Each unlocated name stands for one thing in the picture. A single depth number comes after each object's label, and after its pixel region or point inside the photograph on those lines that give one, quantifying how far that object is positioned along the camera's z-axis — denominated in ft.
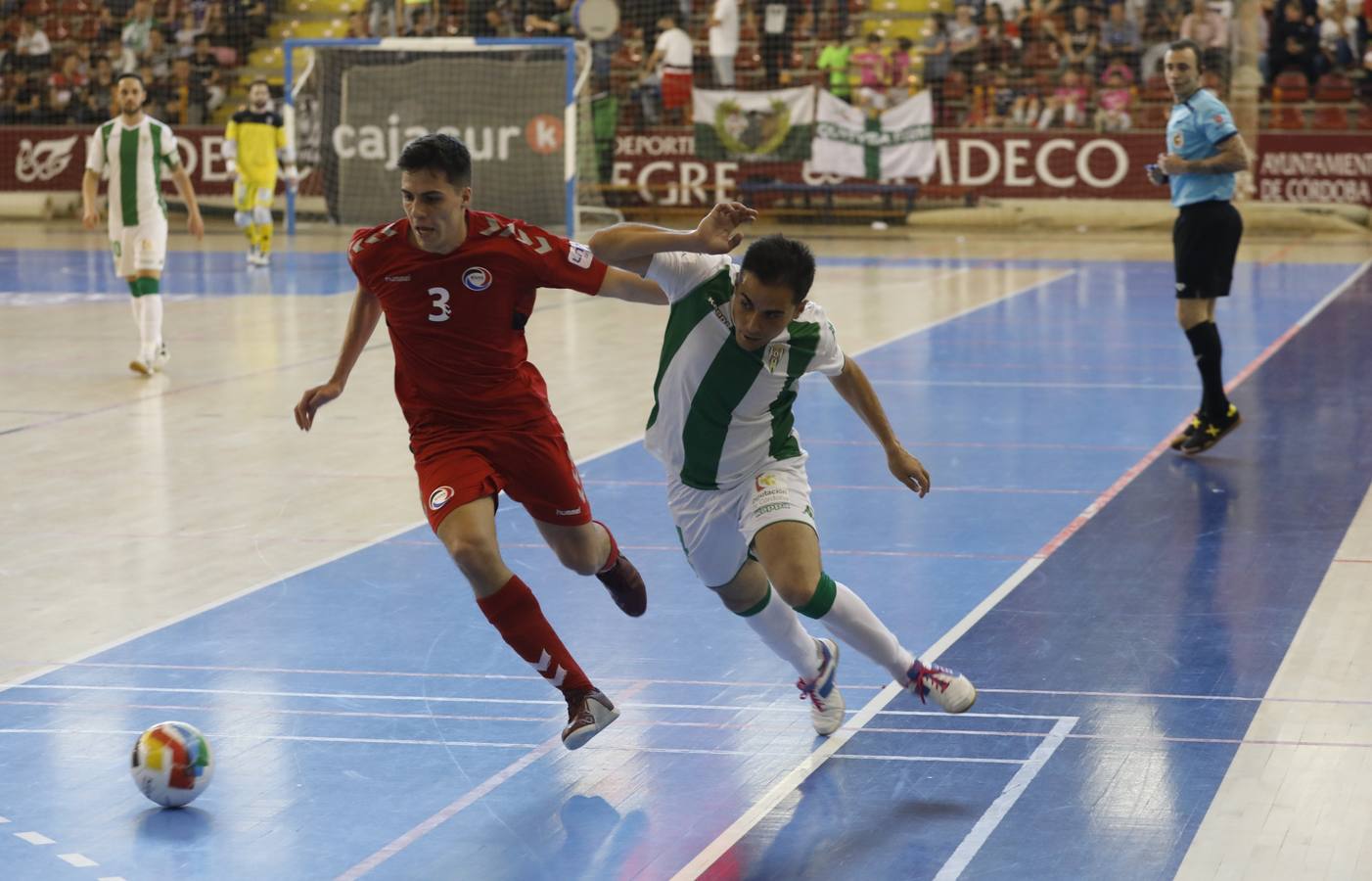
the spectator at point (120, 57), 102.94
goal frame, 83.41
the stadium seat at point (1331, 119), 86.89
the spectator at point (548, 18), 98.02
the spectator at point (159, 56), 103.76
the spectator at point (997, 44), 93.76
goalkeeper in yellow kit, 76.64
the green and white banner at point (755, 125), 91.09
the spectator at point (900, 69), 92.37
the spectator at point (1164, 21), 90.99
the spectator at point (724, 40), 94.99
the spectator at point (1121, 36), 91.40
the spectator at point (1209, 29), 87.81
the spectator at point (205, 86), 102.17
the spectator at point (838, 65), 92.68
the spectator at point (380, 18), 100.01
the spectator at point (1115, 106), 88.74
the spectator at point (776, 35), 96.58
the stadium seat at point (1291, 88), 87.97
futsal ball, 16.71
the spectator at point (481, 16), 100.78
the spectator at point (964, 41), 94.22
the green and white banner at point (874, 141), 90.38
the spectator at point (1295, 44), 88.43
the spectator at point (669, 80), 94.22
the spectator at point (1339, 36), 89.04
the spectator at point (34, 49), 105.50
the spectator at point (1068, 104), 89.92
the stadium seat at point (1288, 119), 87.40
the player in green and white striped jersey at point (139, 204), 45.09
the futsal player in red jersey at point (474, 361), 18.16
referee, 33.22
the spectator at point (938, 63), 93.81
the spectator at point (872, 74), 91.56
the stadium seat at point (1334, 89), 87.92
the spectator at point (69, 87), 101.19
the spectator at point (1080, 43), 91.56
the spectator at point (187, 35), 105.19
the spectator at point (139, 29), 104.17
